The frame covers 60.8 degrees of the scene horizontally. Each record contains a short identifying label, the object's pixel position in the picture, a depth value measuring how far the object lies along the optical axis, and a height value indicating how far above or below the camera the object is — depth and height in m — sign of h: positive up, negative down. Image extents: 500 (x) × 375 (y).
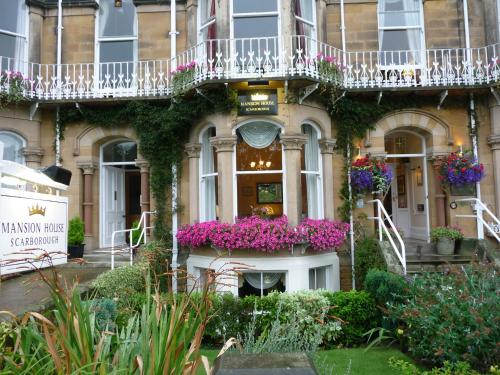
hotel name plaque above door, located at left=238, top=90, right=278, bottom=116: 9.65 +2.51
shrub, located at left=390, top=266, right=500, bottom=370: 4.43 -1.22
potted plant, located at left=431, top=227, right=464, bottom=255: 9.60 -0.67
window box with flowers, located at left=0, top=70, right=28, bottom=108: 10.30 +3.18
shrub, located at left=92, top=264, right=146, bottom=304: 6.60 -1.06
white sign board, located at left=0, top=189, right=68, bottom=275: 5.53 -0.07
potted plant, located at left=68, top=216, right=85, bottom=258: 9.91 -0.49
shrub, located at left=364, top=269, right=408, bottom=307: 6.41 -1.21
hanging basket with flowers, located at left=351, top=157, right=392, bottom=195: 10.29 +0.86
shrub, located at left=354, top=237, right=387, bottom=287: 9.61 -1.05
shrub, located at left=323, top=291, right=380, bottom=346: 7.20 -1.75
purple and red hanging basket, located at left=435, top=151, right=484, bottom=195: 10.17 +0.89
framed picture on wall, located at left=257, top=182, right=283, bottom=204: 11.71 +0.57
